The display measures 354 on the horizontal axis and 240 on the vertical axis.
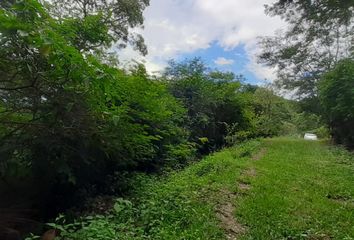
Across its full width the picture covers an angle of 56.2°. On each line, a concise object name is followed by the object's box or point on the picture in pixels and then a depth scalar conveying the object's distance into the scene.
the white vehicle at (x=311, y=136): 24.28
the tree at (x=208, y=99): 11.67
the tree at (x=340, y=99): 11.87
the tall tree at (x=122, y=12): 13.51
